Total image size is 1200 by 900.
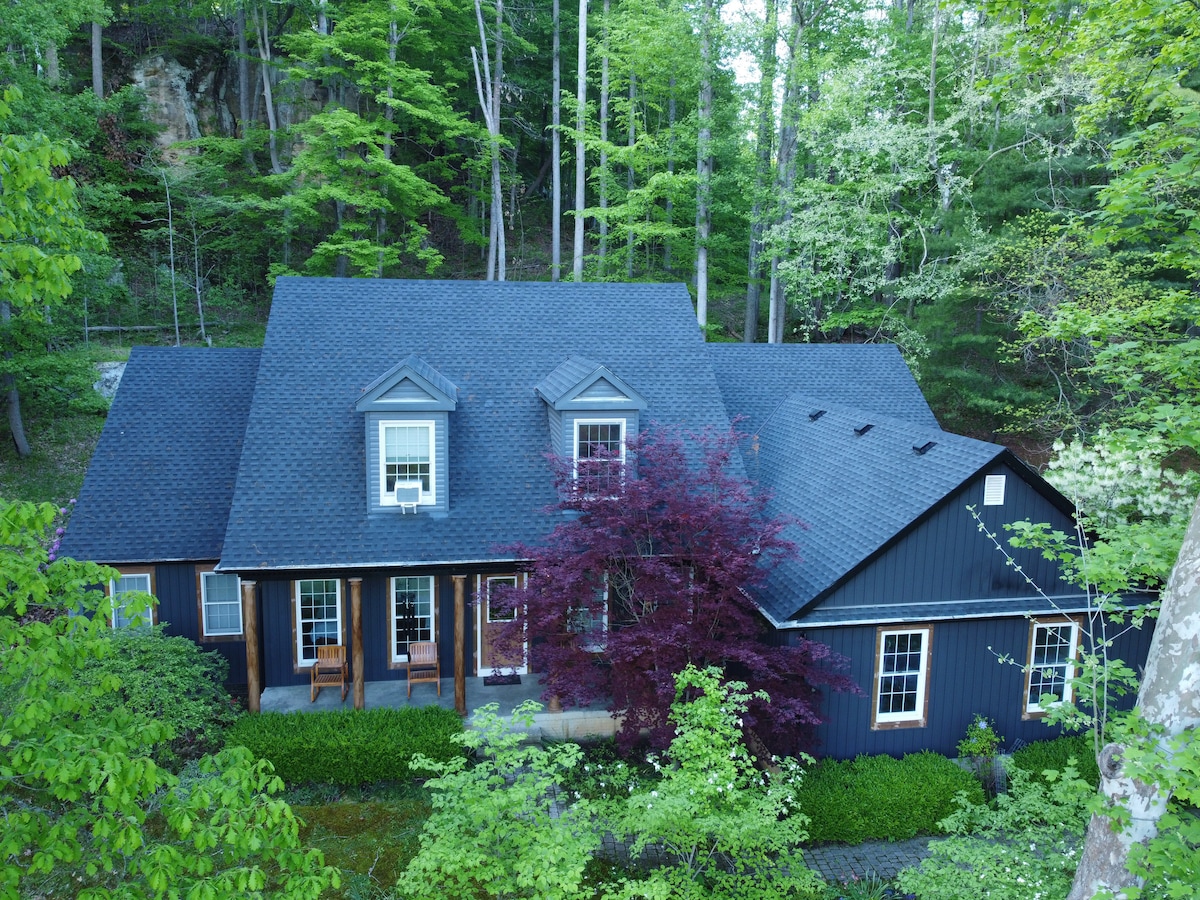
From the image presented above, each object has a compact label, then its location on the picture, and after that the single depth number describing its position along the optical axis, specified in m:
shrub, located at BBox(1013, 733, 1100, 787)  12.16
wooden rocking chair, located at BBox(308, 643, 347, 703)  13.82
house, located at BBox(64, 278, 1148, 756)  12.45
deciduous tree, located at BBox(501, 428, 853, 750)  10.81
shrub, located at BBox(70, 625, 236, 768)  11.74
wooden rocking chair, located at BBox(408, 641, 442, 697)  14.11
